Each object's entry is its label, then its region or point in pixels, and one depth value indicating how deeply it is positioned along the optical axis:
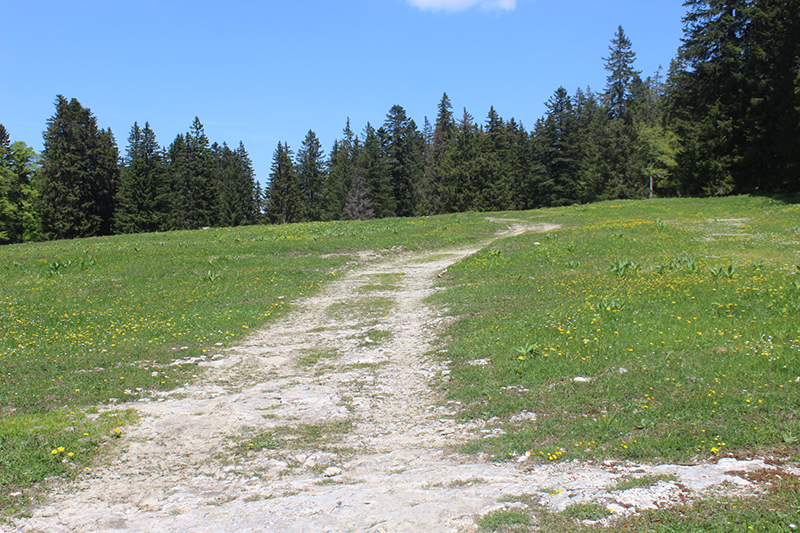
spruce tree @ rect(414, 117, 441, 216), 84.00
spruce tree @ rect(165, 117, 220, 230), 78.12
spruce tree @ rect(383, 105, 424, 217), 87.38
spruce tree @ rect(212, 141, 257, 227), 87.81
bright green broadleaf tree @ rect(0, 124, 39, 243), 63.81
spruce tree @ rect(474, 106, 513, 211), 72.38
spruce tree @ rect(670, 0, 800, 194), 36.94
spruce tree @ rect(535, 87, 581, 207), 85.00
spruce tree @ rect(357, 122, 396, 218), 82.81
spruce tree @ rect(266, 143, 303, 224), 88.69
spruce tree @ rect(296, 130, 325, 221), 97.31
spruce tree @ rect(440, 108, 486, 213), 72.25
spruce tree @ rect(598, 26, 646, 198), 75.81
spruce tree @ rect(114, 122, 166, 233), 69.50
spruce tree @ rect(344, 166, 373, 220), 84.31
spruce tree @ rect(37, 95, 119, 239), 63.41
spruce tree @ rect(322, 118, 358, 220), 90.19
